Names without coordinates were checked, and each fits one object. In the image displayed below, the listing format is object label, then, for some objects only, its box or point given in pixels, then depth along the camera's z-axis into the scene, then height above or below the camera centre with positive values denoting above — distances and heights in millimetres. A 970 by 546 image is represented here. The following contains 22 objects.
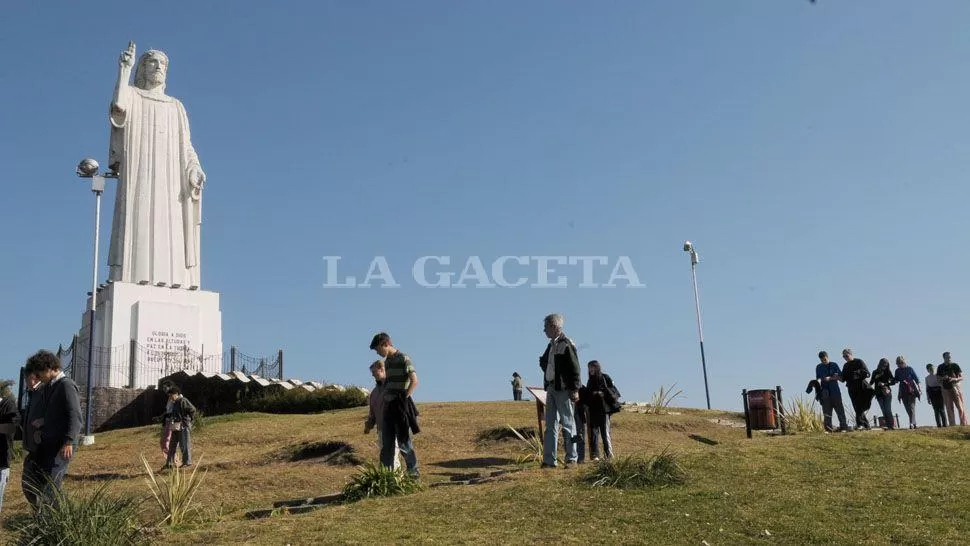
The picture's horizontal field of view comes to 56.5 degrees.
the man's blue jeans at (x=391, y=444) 10461 -91
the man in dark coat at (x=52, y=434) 8164 +169
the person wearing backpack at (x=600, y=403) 12398 +300
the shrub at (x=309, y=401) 23938 +1034
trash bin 15938 +144
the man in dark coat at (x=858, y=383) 16047 +509
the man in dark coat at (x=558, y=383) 10844 +519
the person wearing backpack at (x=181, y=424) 13867 +344
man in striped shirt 10422 +376
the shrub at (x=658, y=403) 20609 +441
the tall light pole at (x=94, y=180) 23406 +6929
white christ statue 29766 +8885
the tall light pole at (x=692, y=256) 31359 +5641
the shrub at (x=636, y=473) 9945 -543
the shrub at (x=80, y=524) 7770 -621
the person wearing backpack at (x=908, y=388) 17797 +423
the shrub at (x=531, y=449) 13344 -311
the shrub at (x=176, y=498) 9508 -540
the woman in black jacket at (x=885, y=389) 16859 +410
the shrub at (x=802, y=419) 15906 -74
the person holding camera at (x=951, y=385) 17750 +437
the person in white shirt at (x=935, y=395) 18094 +269
